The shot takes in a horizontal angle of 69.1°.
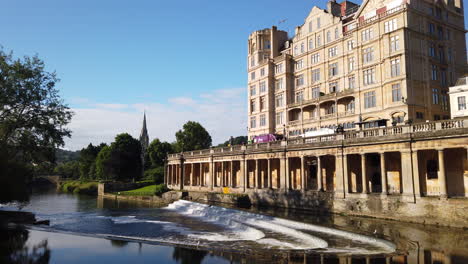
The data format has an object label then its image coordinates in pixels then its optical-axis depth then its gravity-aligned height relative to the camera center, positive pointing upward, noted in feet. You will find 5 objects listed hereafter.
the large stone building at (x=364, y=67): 148.46 +52.46
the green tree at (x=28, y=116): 108.37 +18.08
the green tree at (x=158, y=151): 348.18 +18.94
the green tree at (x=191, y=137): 329.31 +31.38
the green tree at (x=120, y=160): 313.53 +8.70
